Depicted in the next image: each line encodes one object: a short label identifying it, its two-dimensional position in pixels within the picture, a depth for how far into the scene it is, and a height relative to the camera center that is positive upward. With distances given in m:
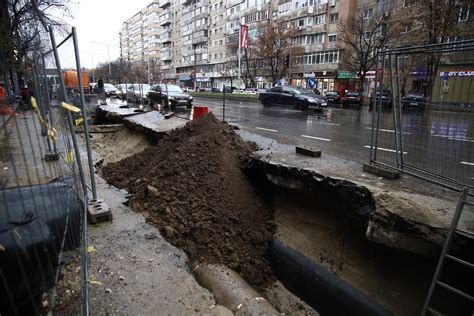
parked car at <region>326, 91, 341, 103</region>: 29.73 -1.31
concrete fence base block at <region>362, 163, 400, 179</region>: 4.26 -1.20
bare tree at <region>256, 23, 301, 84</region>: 39.69 +4.56
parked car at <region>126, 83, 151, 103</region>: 22.68 -0.76
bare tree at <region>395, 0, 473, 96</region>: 20.23 +4.10
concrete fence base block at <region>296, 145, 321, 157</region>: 5.39 -1.15
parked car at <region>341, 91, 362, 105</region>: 26.41 -1.28
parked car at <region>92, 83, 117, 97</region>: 28.95 -0.78
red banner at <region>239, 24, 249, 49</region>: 37.72 +5.42
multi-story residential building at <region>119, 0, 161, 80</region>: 101.62 +17.04
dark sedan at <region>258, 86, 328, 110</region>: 19.27 -0.97
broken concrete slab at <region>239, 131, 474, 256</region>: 2.97 -1.27
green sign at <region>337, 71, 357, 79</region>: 39.82 +0.99
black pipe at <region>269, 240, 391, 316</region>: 3.51 -2.40
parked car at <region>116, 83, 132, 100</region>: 24.66 -0.85
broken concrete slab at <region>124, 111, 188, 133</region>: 8.62 -1.19
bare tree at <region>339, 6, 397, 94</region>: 29.86 +4.71
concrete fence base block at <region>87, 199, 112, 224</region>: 3.89 -1.59
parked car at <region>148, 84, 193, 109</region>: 19.27 -0.83
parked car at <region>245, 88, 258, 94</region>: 43.92 -1.06
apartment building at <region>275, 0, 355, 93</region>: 42.00 +5.82
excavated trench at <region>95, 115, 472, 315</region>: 3.48 -1.88
